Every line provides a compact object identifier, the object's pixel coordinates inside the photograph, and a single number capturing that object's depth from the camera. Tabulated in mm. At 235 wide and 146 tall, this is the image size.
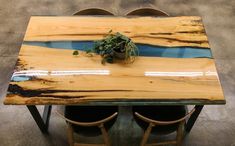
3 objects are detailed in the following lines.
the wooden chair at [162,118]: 2236
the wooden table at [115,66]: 2039
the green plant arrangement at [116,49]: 2213
